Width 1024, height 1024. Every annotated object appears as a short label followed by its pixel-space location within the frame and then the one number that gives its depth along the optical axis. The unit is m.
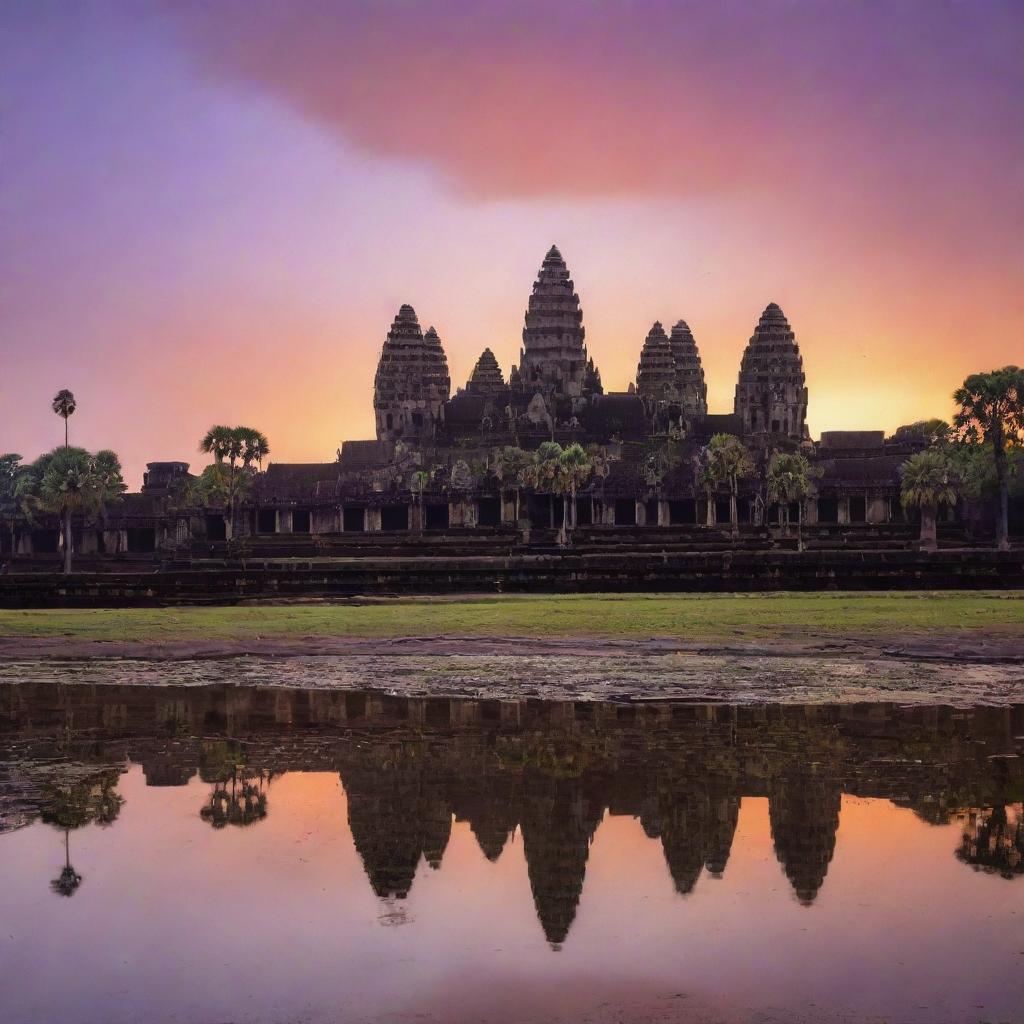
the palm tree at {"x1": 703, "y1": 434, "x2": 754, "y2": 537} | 92.06
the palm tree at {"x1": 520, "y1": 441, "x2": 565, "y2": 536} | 89.38
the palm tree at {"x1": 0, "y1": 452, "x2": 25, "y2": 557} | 116.61
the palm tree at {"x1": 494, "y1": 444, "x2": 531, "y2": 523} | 96.69
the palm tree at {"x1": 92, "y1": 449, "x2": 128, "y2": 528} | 91.51
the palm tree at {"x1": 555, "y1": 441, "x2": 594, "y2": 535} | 89.19
